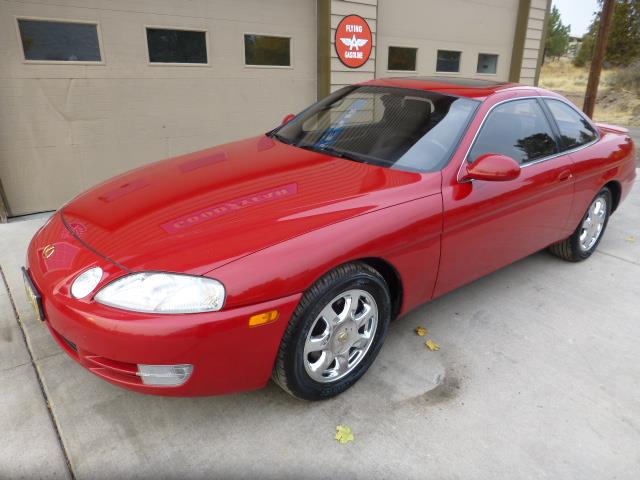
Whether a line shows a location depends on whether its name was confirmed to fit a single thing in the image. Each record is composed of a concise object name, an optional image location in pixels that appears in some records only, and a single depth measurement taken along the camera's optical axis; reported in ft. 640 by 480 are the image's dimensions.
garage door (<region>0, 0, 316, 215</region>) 14.98
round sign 21.02
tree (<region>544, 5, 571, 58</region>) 172.35
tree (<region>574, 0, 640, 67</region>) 99.14
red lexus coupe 6.25
